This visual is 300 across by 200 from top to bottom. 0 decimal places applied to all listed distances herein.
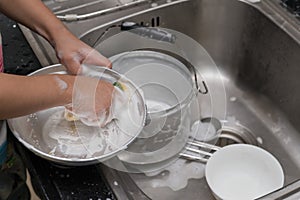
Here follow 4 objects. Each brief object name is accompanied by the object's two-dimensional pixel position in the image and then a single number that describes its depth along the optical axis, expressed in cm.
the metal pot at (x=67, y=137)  122
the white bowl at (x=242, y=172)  142
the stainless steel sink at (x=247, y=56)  150
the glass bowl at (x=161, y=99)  138
